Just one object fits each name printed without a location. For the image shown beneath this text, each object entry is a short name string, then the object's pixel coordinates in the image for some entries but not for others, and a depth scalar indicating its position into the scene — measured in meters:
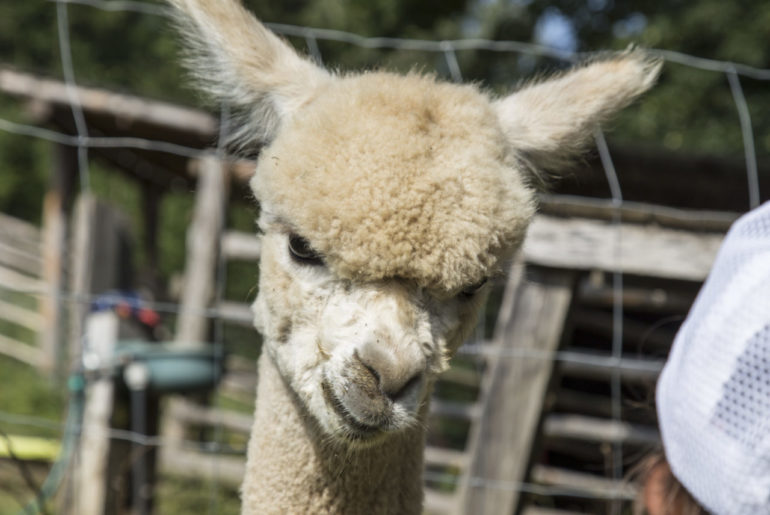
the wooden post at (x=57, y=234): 8.61
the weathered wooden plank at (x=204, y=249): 5.38
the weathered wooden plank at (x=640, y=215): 2.82
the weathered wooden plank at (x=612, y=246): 2.85
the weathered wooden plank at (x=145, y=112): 6.44
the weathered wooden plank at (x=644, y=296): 3.90
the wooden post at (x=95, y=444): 3.10
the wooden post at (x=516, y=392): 2.94
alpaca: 1.57
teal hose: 3.11
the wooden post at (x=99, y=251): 5.57
